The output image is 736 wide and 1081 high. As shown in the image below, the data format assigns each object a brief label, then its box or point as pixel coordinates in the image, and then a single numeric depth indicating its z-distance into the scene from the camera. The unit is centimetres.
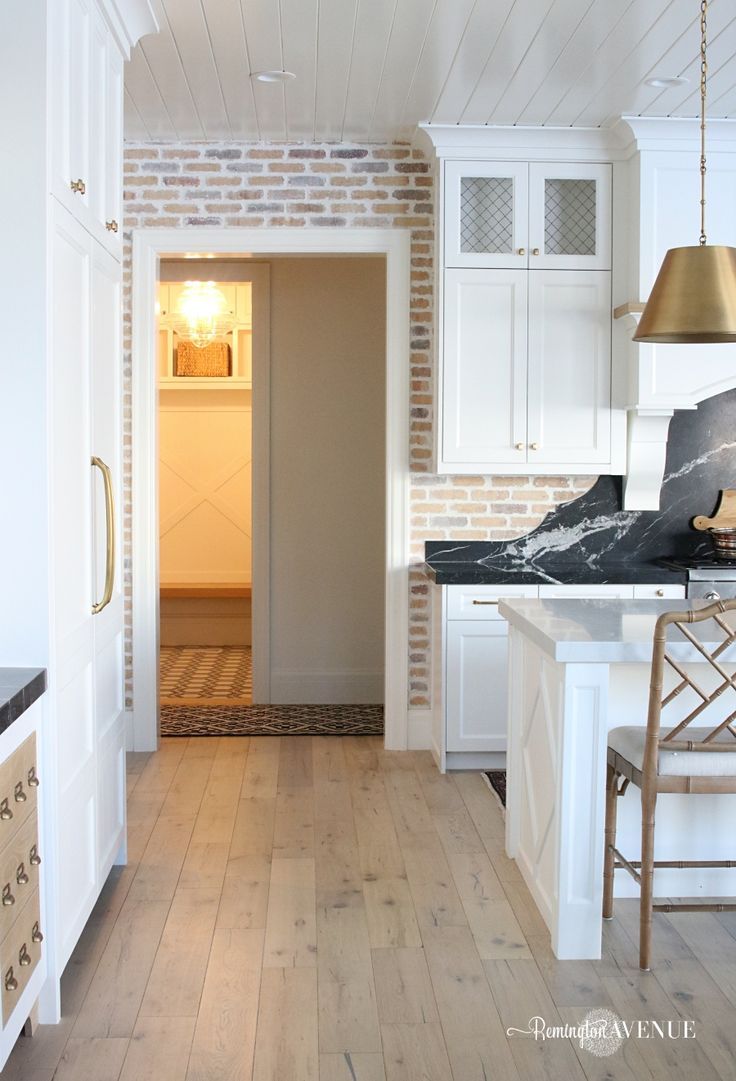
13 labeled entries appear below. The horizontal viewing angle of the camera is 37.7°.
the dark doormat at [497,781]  446
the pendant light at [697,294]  283
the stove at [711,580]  477
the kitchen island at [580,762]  288
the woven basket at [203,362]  838
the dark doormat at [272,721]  552
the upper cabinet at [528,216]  475
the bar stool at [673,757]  266
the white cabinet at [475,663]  473
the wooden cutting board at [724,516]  517
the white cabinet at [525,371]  477
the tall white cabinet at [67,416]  244
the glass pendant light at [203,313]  731
